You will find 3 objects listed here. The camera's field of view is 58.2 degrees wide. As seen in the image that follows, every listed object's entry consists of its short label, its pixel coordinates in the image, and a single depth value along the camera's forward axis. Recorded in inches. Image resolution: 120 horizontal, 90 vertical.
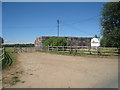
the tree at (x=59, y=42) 968.3
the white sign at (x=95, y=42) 840.9
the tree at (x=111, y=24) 517.7
